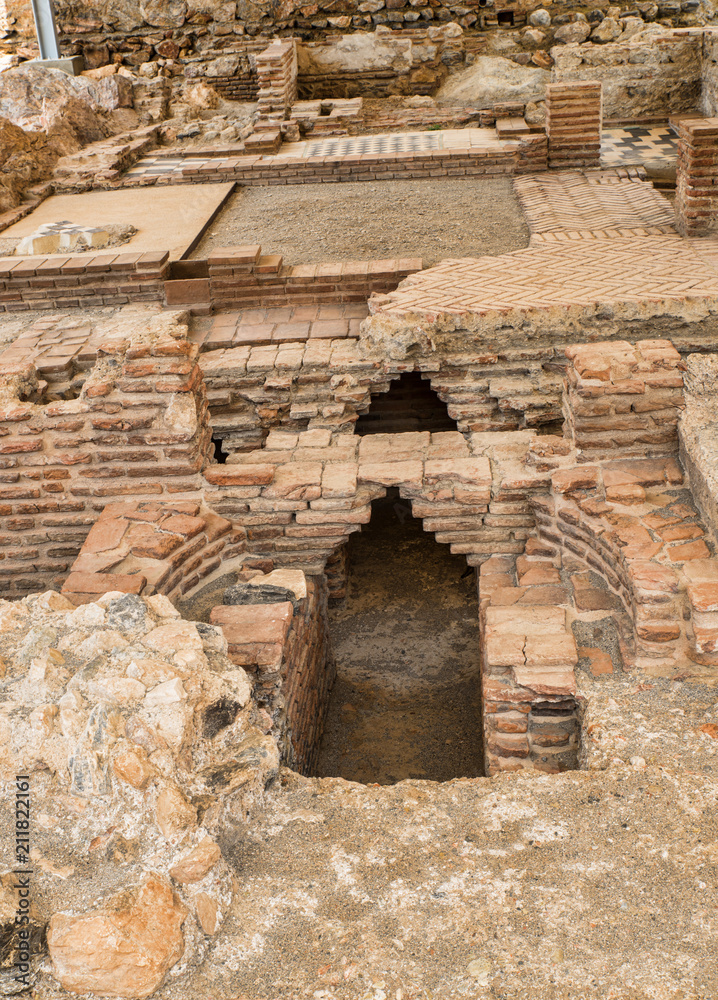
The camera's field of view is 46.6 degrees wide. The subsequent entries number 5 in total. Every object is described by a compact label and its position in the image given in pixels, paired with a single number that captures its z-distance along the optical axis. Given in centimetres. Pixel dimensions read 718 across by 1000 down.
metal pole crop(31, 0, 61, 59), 1243
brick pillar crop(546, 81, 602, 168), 791
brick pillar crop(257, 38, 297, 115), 1073
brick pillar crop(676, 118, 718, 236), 601
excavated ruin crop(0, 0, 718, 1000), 214
